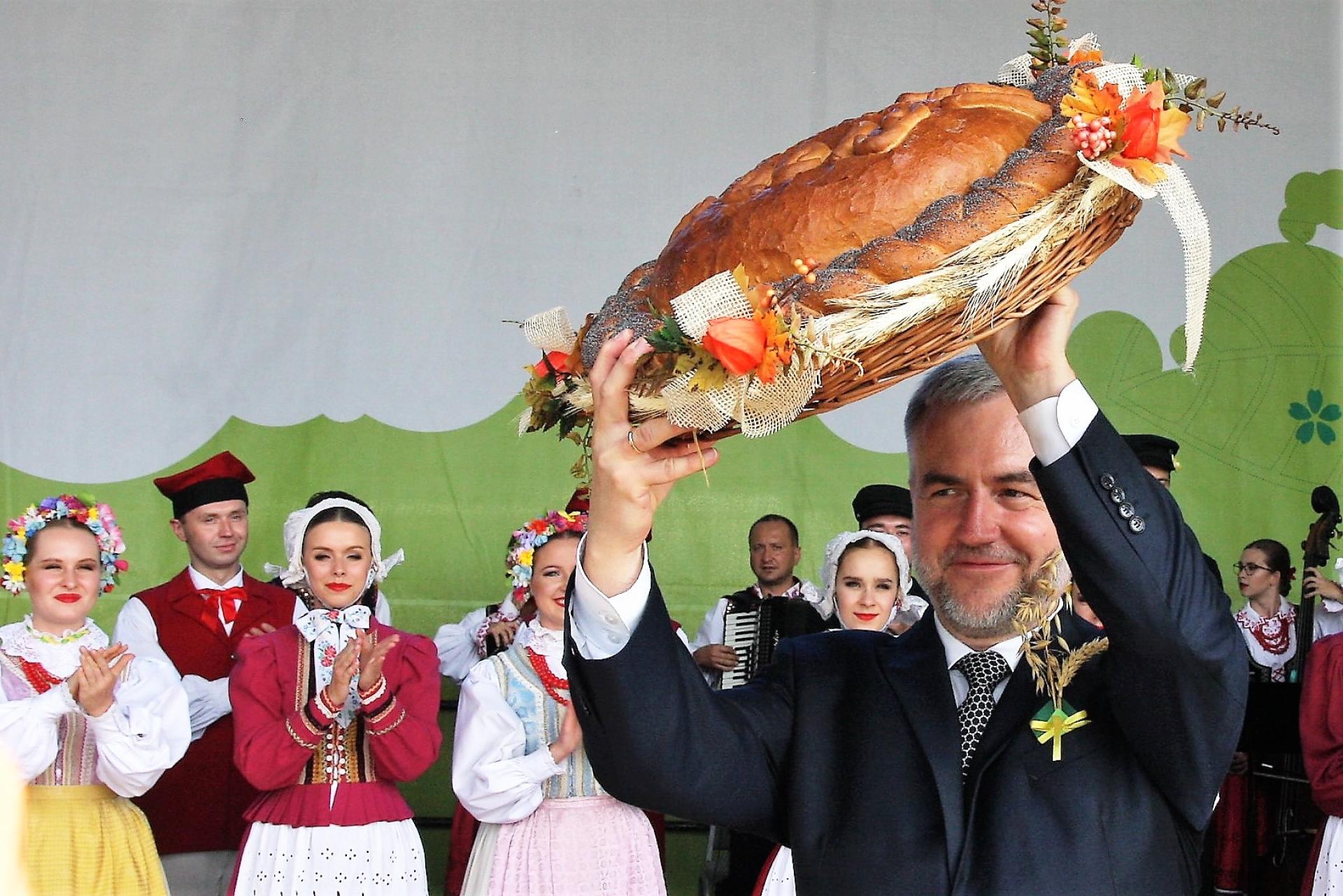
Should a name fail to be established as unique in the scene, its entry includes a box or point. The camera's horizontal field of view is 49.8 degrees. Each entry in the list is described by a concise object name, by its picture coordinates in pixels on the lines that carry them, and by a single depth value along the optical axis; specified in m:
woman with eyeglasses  6.19
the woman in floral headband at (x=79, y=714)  3.90
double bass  5.22
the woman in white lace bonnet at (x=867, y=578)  4.87
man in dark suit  1.42
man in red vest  4.79
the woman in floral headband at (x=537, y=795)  4.11
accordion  5.21
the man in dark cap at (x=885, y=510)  5.50
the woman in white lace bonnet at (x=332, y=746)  4.08
